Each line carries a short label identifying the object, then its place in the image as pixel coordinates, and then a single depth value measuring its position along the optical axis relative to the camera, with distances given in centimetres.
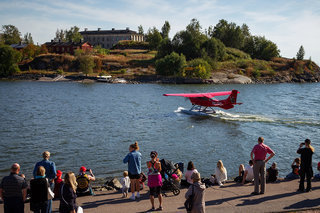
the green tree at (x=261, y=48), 12325
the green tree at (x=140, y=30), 16700
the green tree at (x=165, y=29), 15062
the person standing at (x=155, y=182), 854
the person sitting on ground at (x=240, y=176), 1158
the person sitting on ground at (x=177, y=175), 1012
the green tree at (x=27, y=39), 17206
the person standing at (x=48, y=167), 857
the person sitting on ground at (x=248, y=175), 1117
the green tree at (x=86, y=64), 9150
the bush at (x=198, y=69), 8619
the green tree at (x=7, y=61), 9375
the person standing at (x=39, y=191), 700
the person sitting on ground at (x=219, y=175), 1105
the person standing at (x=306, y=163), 948
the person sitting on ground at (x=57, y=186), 982
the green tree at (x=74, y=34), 14518
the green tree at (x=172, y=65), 8831
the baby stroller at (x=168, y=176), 1000
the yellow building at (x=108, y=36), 15812
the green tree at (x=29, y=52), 11262
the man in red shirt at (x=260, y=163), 946
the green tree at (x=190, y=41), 10349
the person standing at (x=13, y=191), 688
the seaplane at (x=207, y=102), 3077
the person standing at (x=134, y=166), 933
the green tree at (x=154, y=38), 12656
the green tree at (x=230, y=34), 12750
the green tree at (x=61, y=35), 16588
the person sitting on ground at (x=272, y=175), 1148
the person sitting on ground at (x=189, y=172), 971
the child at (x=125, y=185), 994
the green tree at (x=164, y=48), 10376
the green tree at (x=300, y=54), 12006
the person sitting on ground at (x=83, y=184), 1004
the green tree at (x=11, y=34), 14684
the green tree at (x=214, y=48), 10175
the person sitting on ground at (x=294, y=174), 1176
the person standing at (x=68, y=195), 707
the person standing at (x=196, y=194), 644
